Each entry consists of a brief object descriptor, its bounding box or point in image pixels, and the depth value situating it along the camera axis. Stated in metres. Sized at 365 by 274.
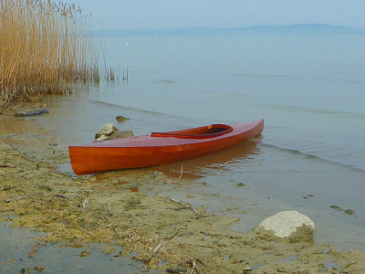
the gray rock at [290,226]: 3.37
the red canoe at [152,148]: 5.06
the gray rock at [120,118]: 9.59
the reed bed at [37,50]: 8.59
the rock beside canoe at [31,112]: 8.83
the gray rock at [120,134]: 6.51
